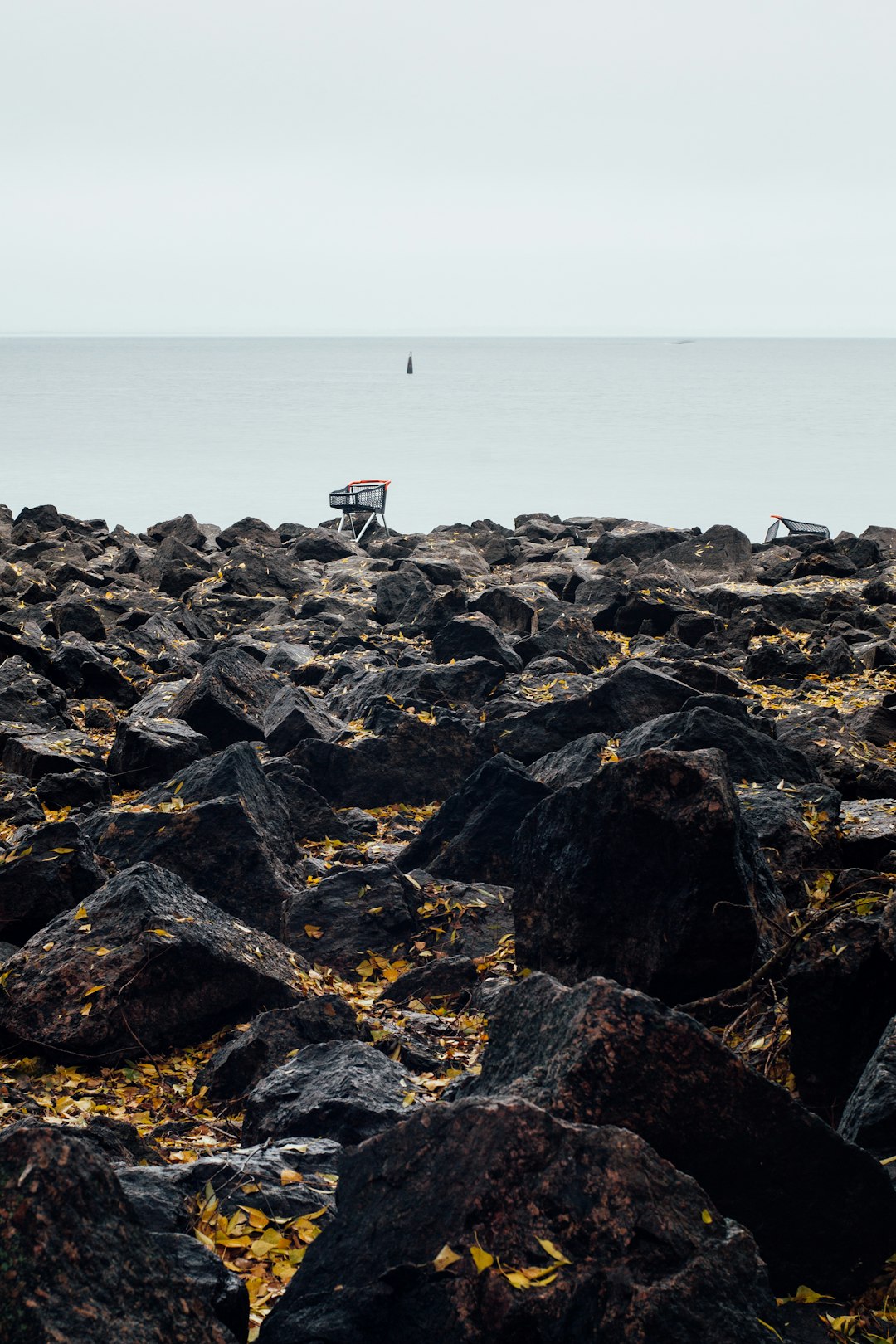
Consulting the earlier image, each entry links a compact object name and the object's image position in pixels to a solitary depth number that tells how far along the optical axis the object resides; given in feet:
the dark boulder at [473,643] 103.35
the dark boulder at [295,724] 82.02
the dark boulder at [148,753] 78.59
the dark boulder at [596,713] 78.43
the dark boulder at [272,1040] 44.11
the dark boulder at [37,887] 54.75
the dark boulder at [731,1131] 29.81
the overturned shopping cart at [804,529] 211.61
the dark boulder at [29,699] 90.99
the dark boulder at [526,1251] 24.26
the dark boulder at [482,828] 63.72
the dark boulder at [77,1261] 22.63
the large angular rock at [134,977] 46.98
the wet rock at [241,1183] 29.40
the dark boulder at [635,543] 180.24
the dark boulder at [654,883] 44.19
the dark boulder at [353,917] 56.49
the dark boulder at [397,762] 79.15
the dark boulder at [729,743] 62.54
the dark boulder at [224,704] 84.53
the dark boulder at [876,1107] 32.71
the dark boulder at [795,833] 53.01
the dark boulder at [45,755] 79.25
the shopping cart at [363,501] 224.74
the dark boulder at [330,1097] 37.35
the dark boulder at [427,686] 89.81
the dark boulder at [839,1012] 38.19
